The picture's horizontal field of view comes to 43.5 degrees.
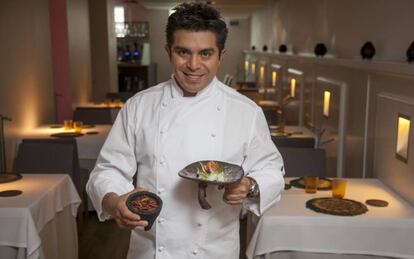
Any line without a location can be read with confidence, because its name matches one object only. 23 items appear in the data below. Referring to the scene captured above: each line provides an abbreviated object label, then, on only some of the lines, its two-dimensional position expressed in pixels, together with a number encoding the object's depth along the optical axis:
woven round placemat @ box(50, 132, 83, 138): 3.71
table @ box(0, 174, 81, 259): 2.12
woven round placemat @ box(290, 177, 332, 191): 2.51
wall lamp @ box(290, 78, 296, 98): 5.38
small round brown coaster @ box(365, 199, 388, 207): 2.22
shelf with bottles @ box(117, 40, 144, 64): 10.16
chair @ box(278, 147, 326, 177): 2.90
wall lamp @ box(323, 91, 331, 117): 3.88
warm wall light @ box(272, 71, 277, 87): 6.66
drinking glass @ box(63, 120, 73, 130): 3.99
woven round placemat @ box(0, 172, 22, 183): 2.56
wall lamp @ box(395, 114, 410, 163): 2.34
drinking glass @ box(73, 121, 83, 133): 3.91
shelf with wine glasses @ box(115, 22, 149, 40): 10.11
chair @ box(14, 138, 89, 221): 3.09
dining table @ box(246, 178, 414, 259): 2.03
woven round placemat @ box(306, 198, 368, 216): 2.09
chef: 1.26
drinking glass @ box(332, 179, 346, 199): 2.29
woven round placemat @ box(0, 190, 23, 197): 2.29
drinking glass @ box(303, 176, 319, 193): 2.43
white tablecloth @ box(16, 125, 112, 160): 3.64
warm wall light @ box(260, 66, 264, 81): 7.88
